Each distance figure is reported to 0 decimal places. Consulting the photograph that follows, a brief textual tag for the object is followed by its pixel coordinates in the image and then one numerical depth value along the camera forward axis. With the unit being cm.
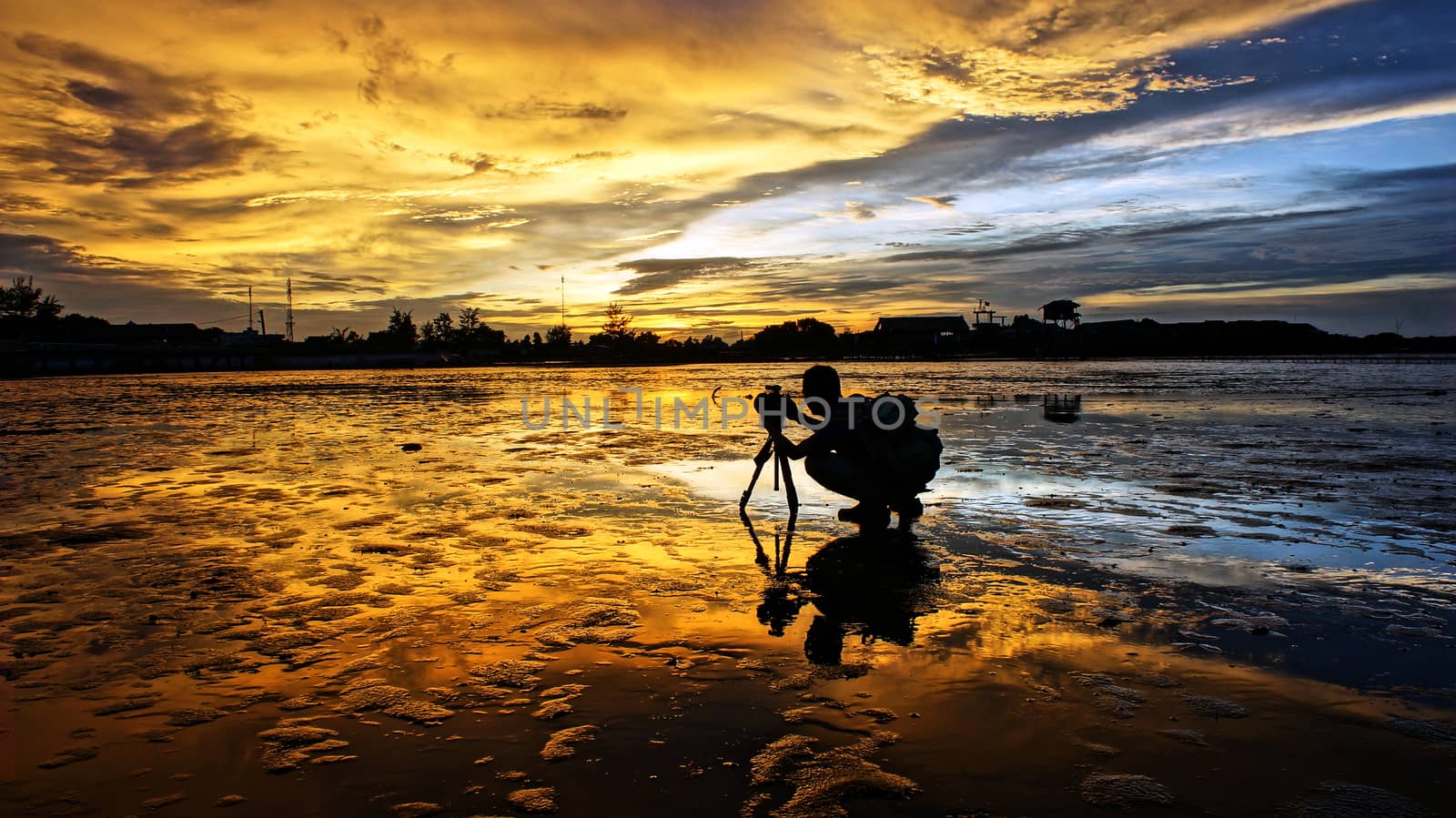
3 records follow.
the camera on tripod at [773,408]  834
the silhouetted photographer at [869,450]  788
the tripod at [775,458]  833
